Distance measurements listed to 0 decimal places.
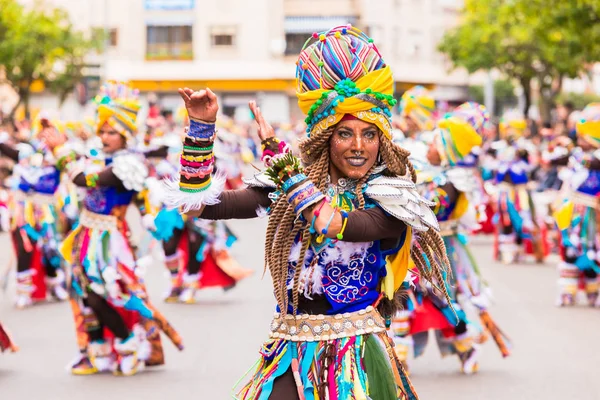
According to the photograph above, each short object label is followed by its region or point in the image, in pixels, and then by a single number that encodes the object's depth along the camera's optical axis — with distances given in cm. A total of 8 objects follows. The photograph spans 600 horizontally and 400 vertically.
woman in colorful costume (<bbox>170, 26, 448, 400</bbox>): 495
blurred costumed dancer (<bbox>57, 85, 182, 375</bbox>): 905
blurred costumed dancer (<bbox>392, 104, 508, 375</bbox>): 899
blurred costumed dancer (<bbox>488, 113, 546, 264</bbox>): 1761
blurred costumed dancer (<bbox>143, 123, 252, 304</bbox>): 1355
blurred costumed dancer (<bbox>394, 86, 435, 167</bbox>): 1246
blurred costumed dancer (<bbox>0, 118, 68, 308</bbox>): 1338
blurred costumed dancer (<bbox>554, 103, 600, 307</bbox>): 1268
